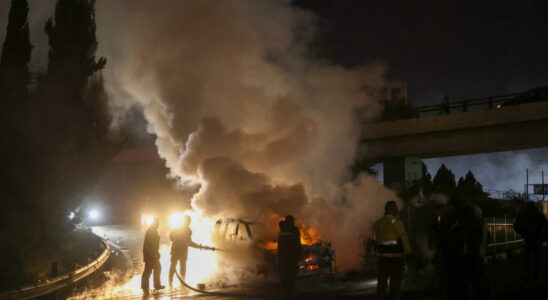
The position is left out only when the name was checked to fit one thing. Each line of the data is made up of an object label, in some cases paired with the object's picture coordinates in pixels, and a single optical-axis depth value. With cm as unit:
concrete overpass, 2667
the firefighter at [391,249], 779
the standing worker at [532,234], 1091
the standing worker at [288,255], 964
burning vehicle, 1342
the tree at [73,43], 2233
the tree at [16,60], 1909
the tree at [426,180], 4122
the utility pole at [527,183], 6346
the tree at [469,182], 6750
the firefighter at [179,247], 1317
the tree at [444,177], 6684
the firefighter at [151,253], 1202
